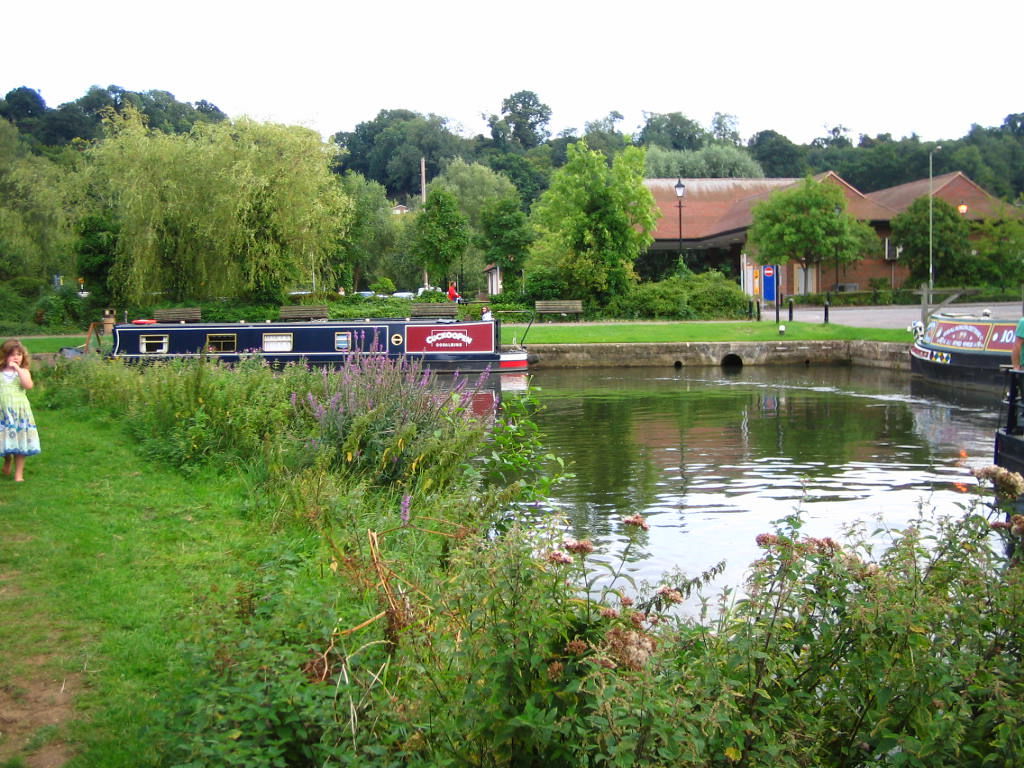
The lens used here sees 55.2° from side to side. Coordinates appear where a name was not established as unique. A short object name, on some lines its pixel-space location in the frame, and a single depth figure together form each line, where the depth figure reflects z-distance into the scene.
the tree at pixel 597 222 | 35.97
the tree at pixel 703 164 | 67.12
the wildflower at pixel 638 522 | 3.64
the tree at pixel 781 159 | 81.12
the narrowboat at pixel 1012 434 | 8.82
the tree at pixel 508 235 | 42.03
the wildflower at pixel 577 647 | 3.14
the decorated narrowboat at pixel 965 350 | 20.56
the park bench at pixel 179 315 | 28.66
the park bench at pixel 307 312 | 28.94
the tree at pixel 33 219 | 40.38
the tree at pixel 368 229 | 48.97
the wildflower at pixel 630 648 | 2.95
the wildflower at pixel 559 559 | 3.33
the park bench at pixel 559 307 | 34.66
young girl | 7.91
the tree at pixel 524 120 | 104.94
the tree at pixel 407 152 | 90.88
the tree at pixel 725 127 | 102.44
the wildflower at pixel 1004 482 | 3.70
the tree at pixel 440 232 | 42.75
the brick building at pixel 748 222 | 47.53
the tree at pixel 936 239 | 44.22
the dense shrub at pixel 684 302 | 35.41
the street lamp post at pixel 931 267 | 42.84
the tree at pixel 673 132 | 94.69
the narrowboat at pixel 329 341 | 23.81
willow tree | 30.91
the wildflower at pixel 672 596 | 3.32
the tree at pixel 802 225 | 39.94
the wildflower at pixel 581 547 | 3.56
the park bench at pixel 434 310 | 28.97
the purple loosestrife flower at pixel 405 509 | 5.38
